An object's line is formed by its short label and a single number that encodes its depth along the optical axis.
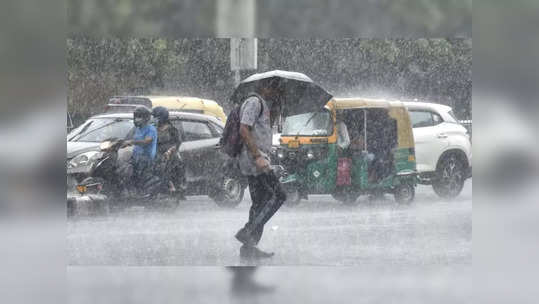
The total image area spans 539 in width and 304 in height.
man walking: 17.16
